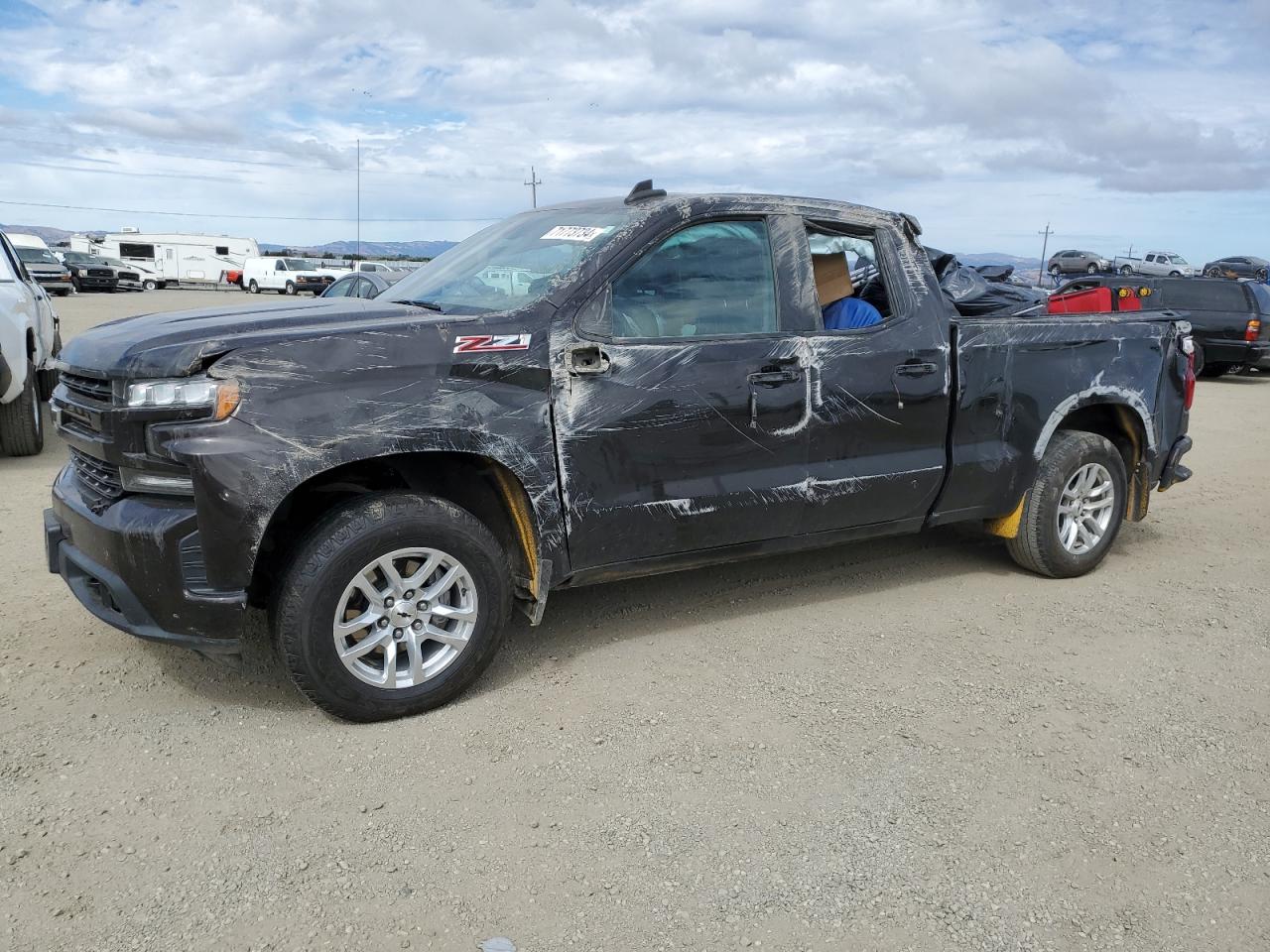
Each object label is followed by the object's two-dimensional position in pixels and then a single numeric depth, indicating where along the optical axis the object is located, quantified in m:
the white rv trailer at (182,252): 55.84
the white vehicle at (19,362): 7.54
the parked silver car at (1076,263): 46.03
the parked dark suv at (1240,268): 39.31
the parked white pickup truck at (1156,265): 43.75
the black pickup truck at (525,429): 3.37
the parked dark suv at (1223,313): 16.61
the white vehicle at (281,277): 45.31
